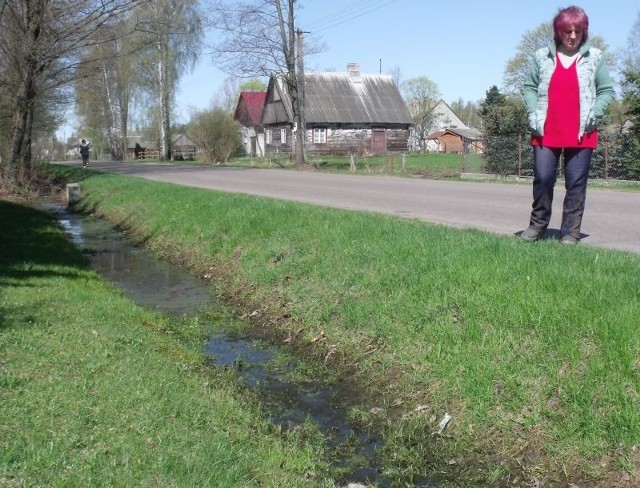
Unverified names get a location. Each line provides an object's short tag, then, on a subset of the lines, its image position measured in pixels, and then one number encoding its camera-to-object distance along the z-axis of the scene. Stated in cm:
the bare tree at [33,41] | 2216
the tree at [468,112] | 14025
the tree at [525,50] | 6186
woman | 656
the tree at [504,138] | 2309
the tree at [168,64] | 5831
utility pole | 3775
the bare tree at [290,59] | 3638
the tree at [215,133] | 4706
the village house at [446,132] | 9375
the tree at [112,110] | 6272
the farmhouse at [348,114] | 5628
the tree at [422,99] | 10875
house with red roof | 7062
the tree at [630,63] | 4356
